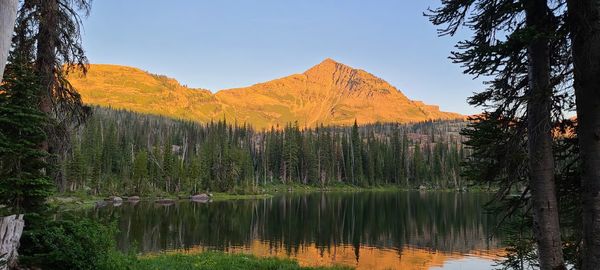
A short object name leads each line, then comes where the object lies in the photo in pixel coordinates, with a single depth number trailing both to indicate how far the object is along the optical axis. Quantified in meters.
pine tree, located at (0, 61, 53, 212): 13.29
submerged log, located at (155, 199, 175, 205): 96.16
